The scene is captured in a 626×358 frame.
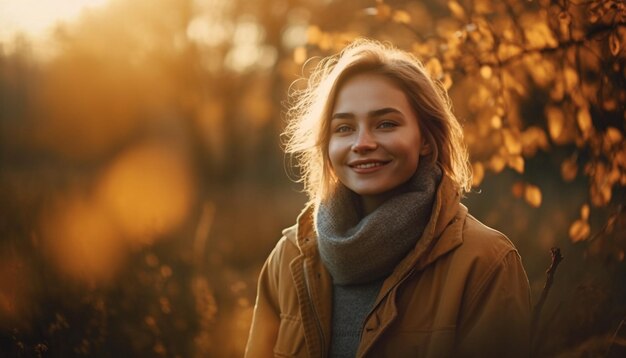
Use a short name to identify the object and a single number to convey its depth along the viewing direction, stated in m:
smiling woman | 2.30
